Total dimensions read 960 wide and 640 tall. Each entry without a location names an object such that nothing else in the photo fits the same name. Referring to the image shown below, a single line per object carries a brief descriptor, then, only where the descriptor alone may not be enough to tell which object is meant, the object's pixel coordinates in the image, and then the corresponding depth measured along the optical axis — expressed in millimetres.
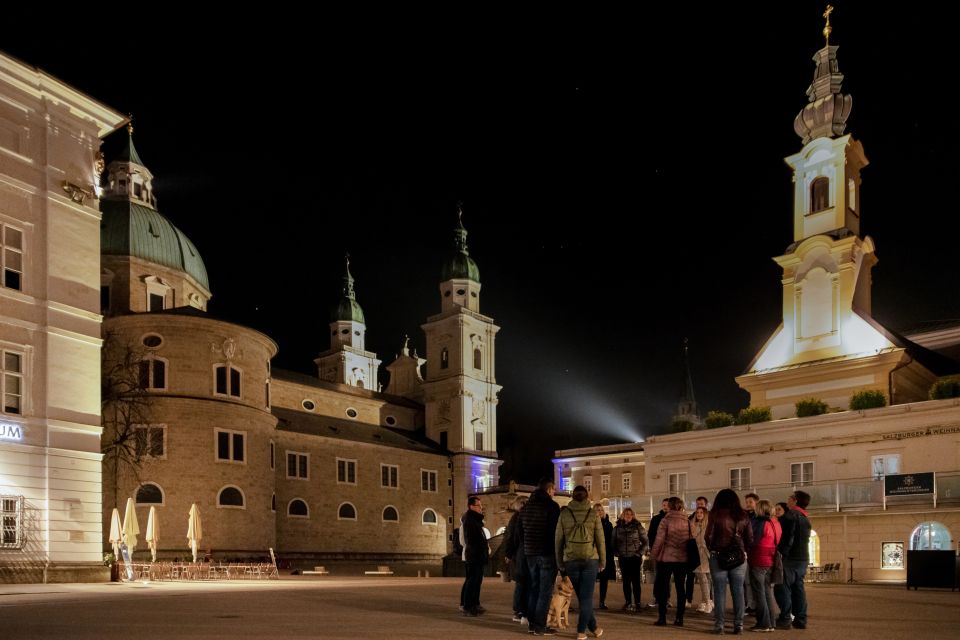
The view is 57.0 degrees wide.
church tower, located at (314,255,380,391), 86562
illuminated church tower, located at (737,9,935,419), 34219
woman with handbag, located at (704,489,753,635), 10406
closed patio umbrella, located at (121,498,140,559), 26203
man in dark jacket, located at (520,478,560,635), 10211
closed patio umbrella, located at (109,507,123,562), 25406
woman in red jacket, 11039
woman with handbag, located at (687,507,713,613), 13121
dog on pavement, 10656
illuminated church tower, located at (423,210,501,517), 68562
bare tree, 37438
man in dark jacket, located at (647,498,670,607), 13698
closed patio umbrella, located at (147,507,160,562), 27916
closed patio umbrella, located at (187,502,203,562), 30109
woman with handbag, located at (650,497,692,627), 11562
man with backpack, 9812
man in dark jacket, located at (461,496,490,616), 12233
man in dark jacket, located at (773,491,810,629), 11578
